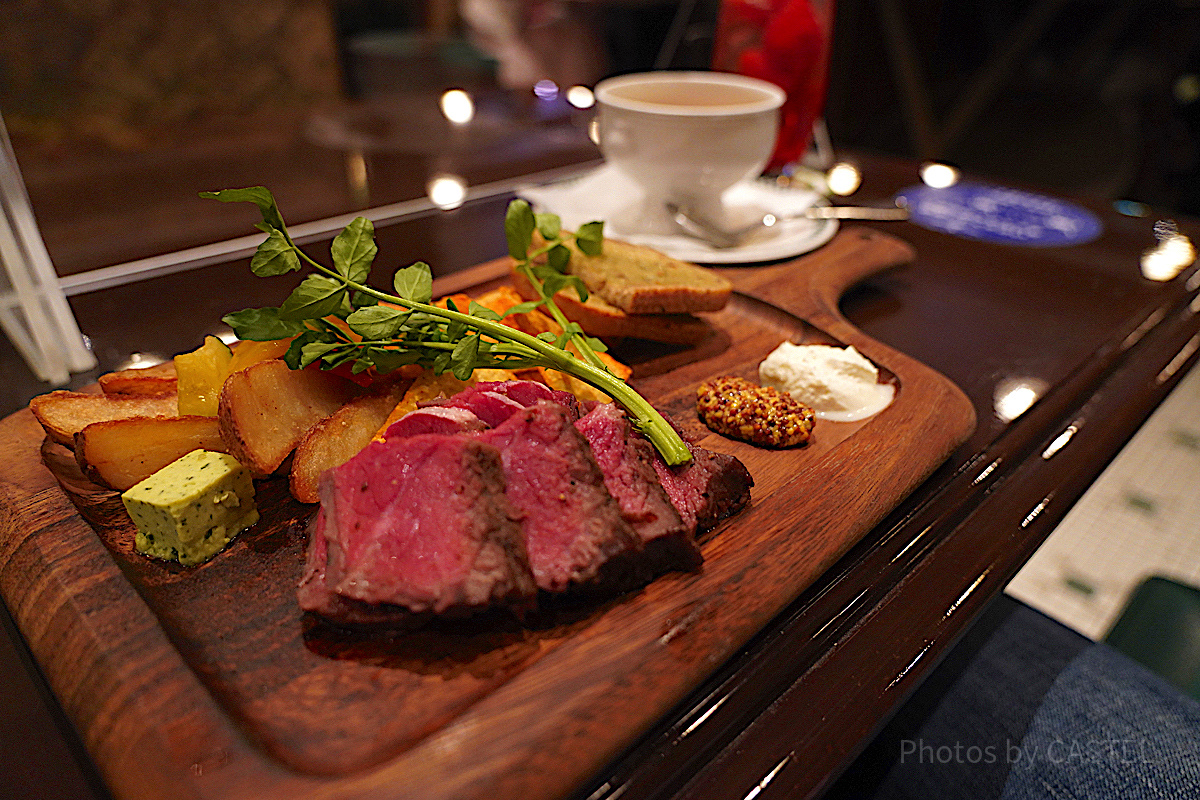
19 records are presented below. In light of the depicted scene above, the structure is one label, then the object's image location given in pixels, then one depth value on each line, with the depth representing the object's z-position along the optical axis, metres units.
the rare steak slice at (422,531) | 0.19
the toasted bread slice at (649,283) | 0.31
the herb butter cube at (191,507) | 0.21
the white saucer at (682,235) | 0.40
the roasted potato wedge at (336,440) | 0.23
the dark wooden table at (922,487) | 0.19
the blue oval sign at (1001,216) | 0.47
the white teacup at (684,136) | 0.38
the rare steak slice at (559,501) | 0.20
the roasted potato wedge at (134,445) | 0.23
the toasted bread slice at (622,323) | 0.31
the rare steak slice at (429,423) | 0.22
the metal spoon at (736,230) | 0.41
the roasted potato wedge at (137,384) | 0.25
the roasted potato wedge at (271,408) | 0.23
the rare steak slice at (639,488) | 0.21
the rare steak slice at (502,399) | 0.23
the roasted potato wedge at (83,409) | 0.24
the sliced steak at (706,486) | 0.22
